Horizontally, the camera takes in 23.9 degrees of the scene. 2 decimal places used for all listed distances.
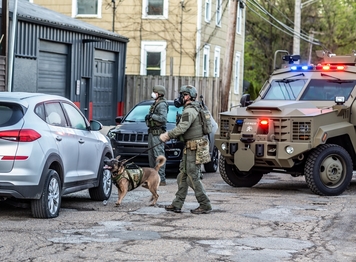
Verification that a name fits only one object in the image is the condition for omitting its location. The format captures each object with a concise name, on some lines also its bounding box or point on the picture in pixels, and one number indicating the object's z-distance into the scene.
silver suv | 10.52
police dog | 12.31
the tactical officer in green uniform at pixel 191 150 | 11.80
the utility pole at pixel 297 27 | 38.94
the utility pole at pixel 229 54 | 26.12
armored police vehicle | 14.45
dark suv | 17.12
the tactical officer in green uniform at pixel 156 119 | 15.56
